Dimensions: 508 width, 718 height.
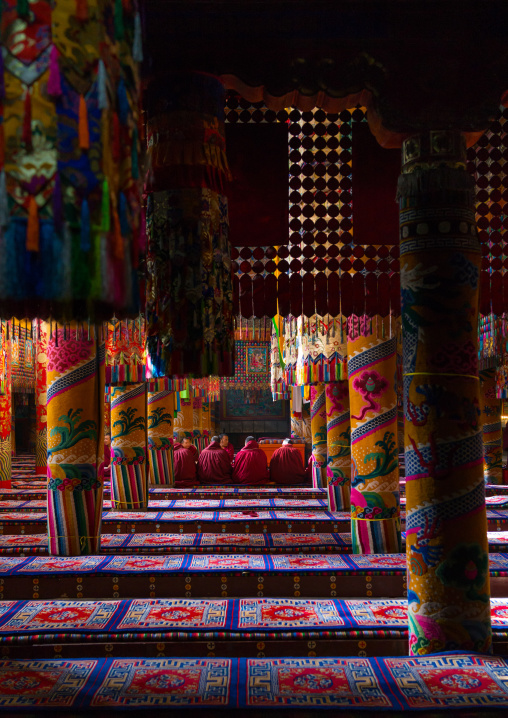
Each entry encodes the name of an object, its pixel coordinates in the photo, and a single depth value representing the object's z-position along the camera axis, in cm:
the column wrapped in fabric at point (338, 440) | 786
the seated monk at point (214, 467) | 1251
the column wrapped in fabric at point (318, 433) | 1035
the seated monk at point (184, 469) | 1244
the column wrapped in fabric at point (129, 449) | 840
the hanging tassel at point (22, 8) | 114
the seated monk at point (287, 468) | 1258
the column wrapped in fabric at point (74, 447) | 579
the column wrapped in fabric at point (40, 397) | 1253
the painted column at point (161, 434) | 1124
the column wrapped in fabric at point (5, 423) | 1159
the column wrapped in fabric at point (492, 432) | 1220
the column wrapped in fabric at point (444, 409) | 283
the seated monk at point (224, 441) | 1380
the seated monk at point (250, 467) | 1255
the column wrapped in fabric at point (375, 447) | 566
